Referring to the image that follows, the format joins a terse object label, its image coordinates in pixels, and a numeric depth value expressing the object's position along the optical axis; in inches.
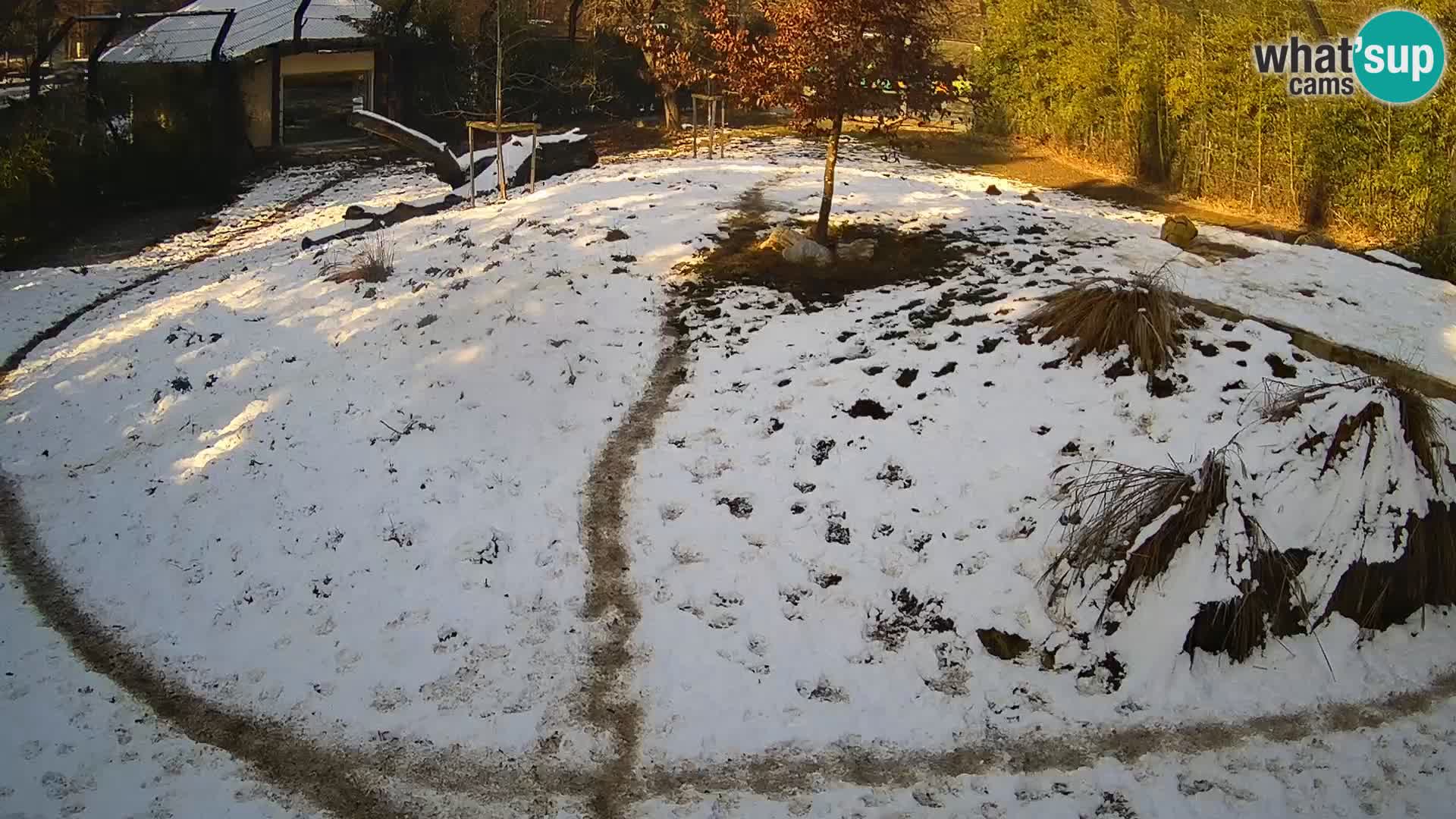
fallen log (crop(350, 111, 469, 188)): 615.2
